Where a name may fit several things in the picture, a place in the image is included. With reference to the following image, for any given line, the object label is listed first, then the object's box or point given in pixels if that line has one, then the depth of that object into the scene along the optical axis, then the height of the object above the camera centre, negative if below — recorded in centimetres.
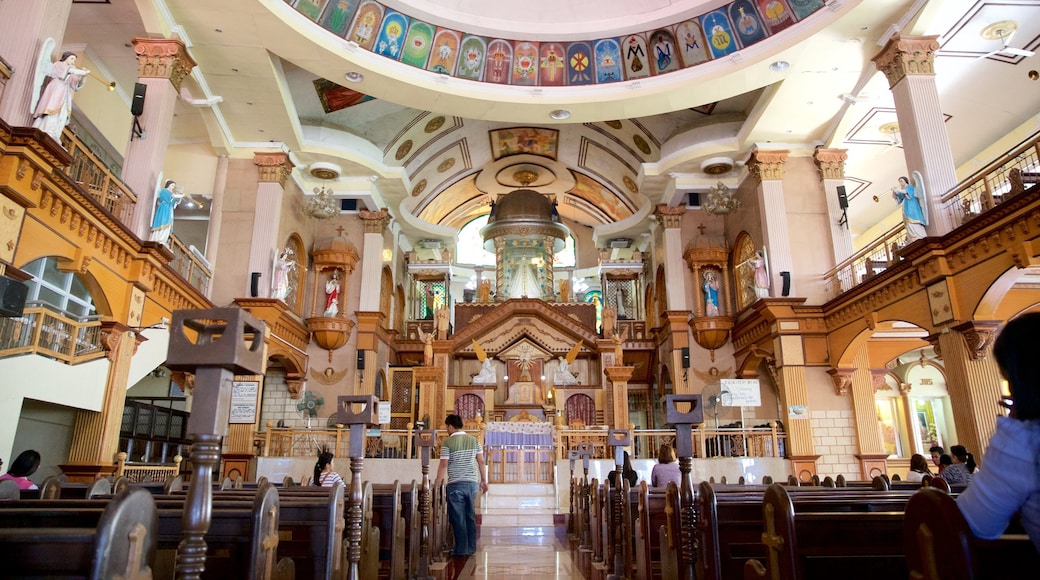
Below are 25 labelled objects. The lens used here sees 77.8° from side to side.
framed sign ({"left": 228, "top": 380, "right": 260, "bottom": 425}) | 1311 +112
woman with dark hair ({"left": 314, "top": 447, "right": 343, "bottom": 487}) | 648 -13
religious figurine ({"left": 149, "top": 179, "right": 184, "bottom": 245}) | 1041 +385
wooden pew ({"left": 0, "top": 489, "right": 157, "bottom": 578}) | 193 -26
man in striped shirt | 707 -14
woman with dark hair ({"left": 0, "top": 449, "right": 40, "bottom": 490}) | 554 -7
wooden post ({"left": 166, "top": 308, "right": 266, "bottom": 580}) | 234 +30
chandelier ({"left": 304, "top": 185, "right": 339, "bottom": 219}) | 1625 +623
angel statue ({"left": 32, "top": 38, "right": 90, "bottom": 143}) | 741 +417
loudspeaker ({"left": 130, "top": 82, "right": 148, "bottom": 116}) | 1055 +570
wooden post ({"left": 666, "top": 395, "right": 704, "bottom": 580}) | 410 -4
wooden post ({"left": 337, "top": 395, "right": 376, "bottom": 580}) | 407 +4
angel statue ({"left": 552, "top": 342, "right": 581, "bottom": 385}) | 1875 +250
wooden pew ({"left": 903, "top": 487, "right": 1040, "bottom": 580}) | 182 -25
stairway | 991 -76
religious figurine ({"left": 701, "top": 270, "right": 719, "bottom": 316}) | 1683 +422
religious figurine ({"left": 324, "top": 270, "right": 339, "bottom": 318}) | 1689 +416
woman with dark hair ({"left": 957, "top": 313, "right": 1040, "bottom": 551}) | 179 +1
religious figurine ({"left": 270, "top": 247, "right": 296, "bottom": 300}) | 1443 +399
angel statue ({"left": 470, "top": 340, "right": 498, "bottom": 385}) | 1867 +245
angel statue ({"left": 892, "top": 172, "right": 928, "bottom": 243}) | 1019 +389
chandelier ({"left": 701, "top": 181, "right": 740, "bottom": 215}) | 1570 +613
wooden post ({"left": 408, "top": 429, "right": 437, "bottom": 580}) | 603 -64
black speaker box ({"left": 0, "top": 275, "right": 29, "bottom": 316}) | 607 +152
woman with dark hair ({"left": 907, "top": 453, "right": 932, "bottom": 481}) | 813 -9
